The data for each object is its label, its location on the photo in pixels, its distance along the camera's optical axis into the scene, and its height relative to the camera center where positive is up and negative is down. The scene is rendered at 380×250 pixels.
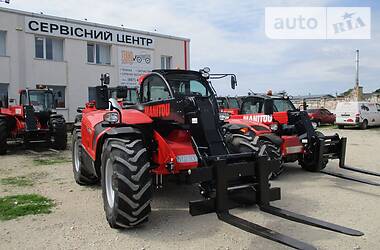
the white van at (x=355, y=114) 23.31 -0.59
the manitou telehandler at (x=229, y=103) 13.62 +0.10
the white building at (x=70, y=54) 19.03 +3.06
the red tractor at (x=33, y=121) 12.52 -0.52
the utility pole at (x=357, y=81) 39.63 +2.58
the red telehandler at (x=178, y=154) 4.41 -0.66
